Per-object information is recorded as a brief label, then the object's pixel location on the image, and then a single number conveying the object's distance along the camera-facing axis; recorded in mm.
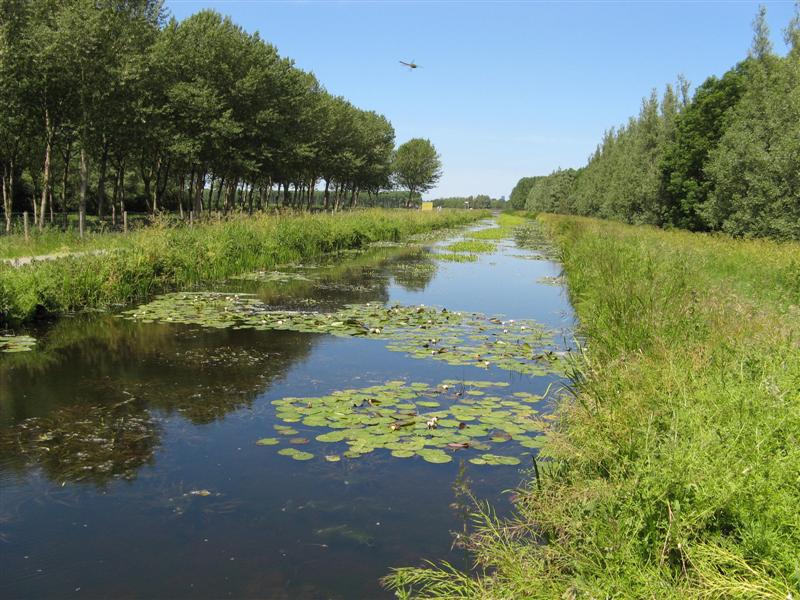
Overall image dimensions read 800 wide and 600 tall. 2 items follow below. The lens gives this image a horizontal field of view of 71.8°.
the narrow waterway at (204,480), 3514
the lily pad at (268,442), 5379
